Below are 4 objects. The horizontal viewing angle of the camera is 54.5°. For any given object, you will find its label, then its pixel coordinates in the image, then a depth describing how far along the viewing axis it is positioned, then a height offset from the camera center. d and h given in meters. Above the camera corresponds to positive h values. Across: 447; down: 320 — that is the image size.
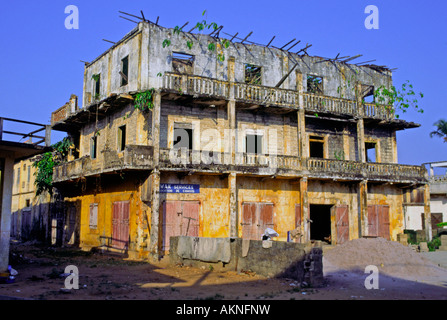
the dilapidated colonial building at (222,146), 19.16 +3.42
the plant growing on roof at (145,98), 18.83 +5.06
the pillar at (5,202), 11.96 +0.38
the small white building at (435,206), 31.48 +0.56
